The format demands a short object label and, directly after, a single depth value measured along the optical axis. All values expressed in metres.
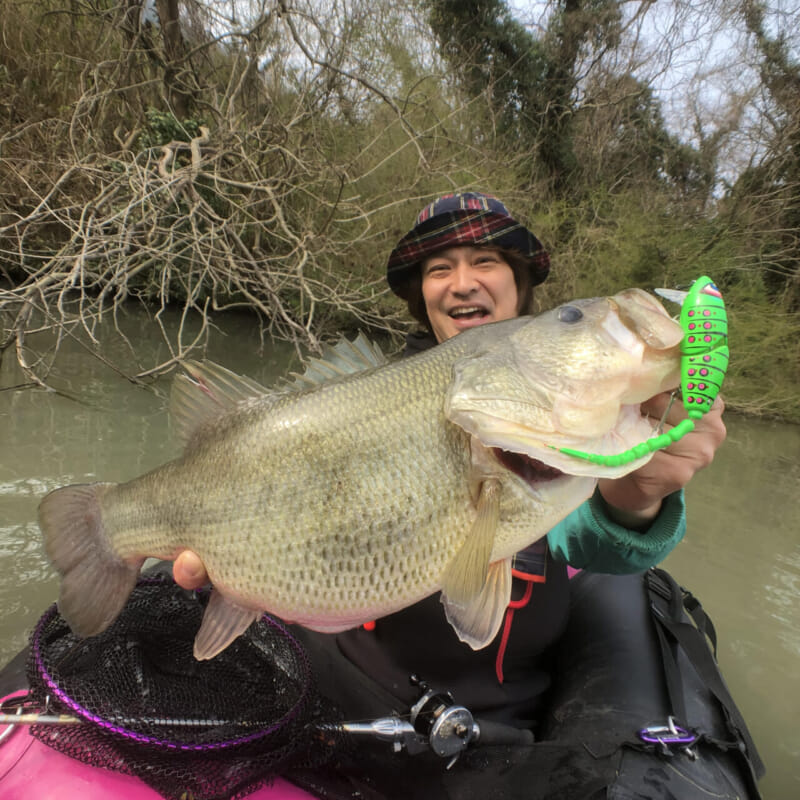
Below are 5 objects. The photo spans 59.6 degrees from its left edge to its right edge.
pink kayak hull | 0.58
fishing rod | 0.60
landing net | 0.56
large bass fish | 0.50
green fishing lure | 0.45
